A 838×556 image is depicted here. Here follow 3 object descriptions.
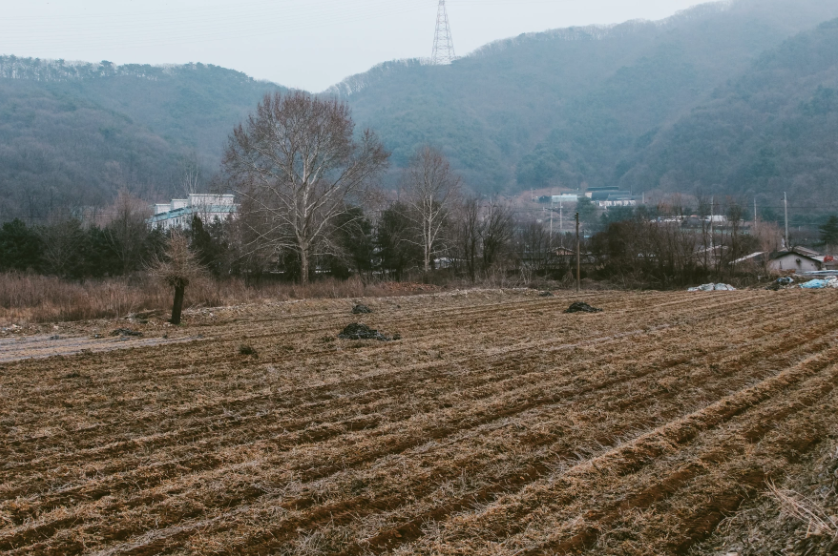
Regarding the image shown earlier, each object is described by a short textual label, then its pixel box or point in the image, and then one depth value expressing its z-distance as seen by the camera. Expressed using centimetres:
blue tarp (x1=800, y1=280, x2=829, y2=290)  3395
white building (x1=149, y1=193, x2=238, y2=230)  5491
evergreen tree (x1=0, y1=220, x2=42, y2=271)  3859
